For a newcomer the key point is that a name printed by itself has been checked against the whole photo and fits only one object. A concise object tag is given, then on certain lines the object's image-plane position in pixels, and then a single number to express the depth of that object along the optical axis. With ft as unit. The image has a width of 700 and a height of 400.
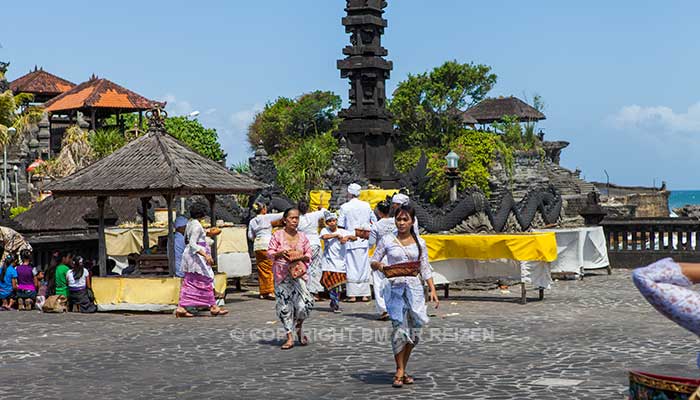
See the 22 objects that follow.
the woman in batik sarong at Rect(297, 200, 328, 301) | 53.52
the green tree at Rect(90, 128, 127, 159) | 178.50
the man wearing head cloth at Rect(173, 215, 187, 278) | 53.11
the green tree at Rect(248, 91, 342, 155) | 254.47
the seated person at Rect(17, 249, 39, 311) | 54.80
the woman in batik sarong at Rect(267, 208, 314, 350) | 38.60
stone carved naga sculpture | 58.23
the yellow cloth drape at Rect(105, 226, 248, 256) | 65.21
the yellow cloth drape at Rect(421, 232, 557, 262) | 51.72
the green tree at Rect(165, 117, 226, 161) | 220.23
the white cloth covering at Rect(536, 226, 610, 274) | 65.36
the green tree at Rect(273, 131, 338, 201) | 145.18
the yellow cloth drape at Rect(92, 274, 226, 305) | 50.85
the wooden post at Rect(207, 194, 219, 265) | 57.41
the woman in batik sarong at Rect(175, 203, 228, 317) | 49.01
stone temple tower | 106.52
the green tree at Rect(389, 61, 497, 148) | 197.57
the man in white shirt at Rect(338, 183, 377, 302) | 53.47
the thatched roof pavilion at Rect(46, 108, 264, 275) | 50.85
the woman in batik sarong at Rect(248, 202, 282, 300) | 57.47
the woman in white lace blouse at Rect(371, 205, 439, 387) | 29.99
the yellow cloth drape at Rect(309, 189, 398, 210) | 67.31
